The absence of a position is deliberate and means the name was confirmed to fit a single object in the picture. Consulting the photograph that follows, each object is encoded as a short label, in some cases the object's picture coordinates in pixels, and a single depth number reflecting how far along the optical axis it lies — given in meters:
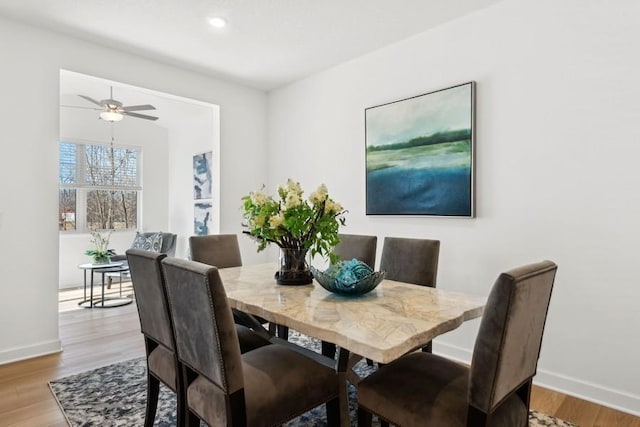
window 5.72
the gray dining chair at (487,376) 1.13
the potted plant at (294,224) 1.93
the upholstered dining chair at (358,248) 2.64
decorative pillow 5.26
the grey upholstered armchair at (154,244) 5.25
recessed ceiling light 2.81
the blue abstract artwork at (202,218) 5.58
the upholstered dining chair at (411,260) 2.31
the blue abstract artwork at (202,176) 5.65
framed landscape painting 2.77
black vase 2.07
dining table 1.26
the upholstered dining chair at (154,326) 1.59
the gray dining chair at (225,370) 1.29
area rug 2.02
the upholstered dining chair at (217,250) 2.71
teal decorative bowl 1.76
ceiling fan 4.20
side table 4.48
